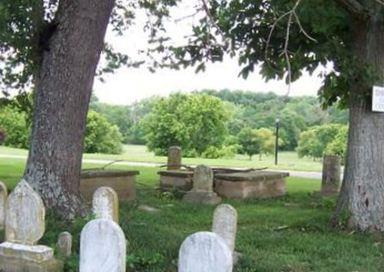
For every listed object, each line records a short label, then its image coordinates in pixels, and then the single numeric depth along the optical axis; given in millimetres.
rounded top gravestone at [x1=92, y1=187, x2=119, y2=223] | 7465
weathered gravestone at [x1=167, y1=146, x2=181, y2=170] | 18609
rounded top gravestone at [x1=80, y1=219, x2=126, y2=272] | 5043
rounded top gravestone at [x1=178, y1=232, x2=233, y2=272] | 4535
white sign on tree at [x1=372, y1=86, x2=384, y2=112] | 10031
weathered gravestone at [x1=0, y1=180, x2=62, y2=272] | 6473
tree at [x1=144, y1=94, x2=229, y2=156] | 57375
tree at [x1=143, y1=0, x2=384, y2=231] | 9953
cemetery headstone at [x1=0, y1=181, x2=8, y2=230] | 8000
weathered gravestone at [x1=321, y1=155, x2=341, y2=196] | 17141
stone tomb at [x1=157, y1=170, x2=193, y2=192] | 15883
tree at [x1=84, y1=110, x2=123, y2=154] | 58969
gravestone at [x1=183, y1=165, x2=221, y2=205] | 14707
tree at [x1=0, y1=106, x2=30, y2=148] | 54281
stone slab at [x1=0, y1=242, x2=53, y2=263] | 6551
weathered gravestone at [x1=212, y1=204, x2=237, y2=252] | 6859
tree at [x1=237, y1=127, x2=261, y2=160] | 62375
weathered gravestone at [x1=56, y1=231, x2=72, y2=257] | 7017
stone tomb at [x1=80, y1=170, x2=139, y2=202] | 13797
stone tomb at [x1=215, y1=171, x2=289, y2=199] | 15547
